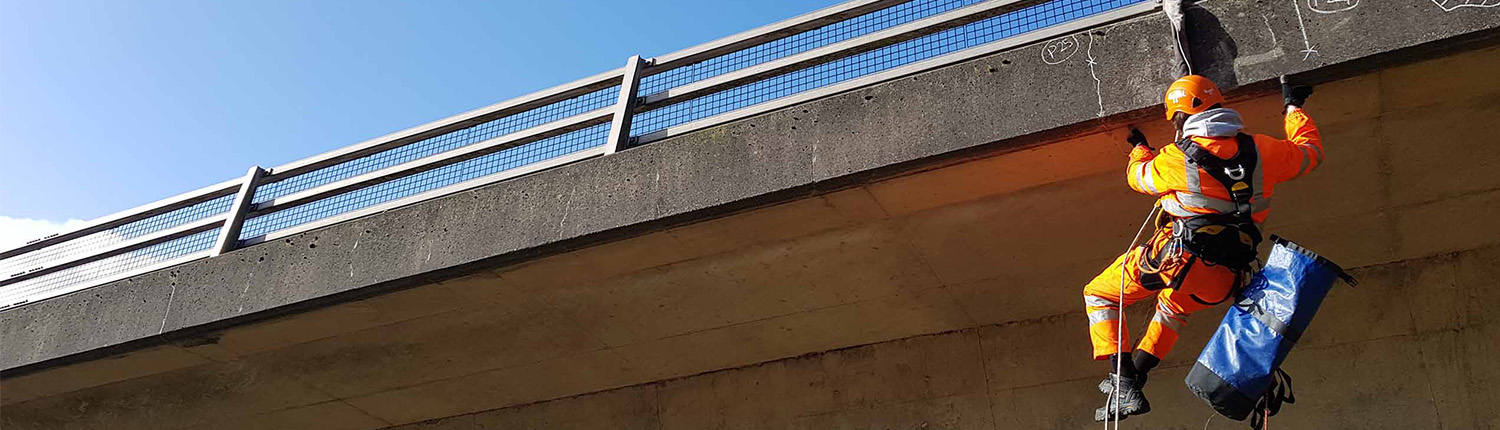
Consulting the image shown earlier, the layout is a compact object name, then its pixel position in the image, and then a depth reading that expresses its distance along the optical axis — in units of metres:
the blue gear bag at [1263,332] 3.93
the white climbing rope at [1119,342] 4.20
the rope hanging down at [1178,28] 4.48
